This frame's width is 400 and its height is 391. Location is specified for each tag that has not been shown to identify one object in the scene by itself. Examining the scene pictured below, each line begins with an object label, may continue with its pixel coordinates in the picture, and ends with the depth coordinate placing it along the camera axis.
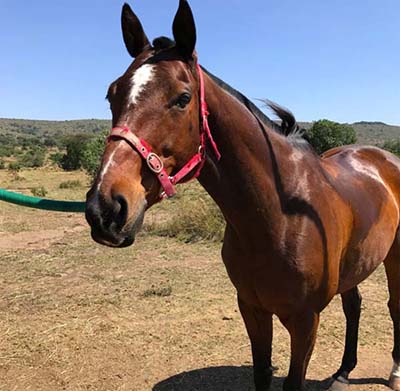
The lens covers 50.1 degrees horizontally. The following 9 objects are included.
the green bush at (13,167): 29.74
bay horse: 1.67
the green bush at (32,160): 36.01
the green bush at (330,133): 25.75
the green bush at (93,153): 19.25
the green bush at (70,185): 19.59
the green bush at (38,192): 16.25
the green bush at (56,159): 36.08
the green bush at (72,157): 31.88
